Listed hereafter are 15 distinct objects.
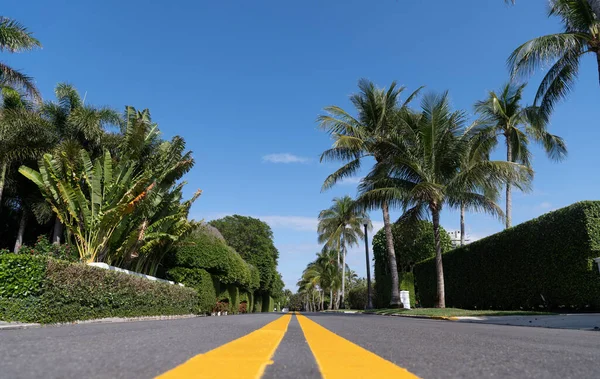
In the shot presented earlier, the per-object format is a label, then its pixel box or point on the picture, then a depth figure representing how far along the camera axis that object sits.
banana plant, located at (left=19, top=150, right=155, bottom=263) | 13.34
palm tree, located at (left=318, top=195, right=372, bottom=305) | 46.94
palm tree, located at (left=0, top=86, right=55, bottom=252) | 15.47
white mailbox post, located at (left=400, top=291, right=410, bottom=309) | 23.80
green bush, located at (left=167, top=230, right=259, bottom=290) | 22.06
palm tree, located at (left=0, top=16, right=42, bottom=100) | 14.12
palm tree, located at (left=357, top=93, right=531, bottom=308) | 18.23
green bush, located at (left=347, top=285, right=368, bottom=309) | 49.53
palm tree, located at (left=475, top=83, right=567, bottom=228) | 24.00
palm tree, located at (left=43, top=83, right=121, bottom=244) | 17.25
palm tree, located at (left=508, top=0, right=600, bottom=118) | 12.36
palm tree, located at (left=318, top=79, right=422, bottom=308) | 23.66
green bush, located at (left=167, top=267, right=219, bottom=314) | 21.81
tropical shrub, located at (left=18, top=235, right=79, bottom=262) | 13.65
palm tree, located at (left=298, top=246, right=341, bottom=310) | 65.75
